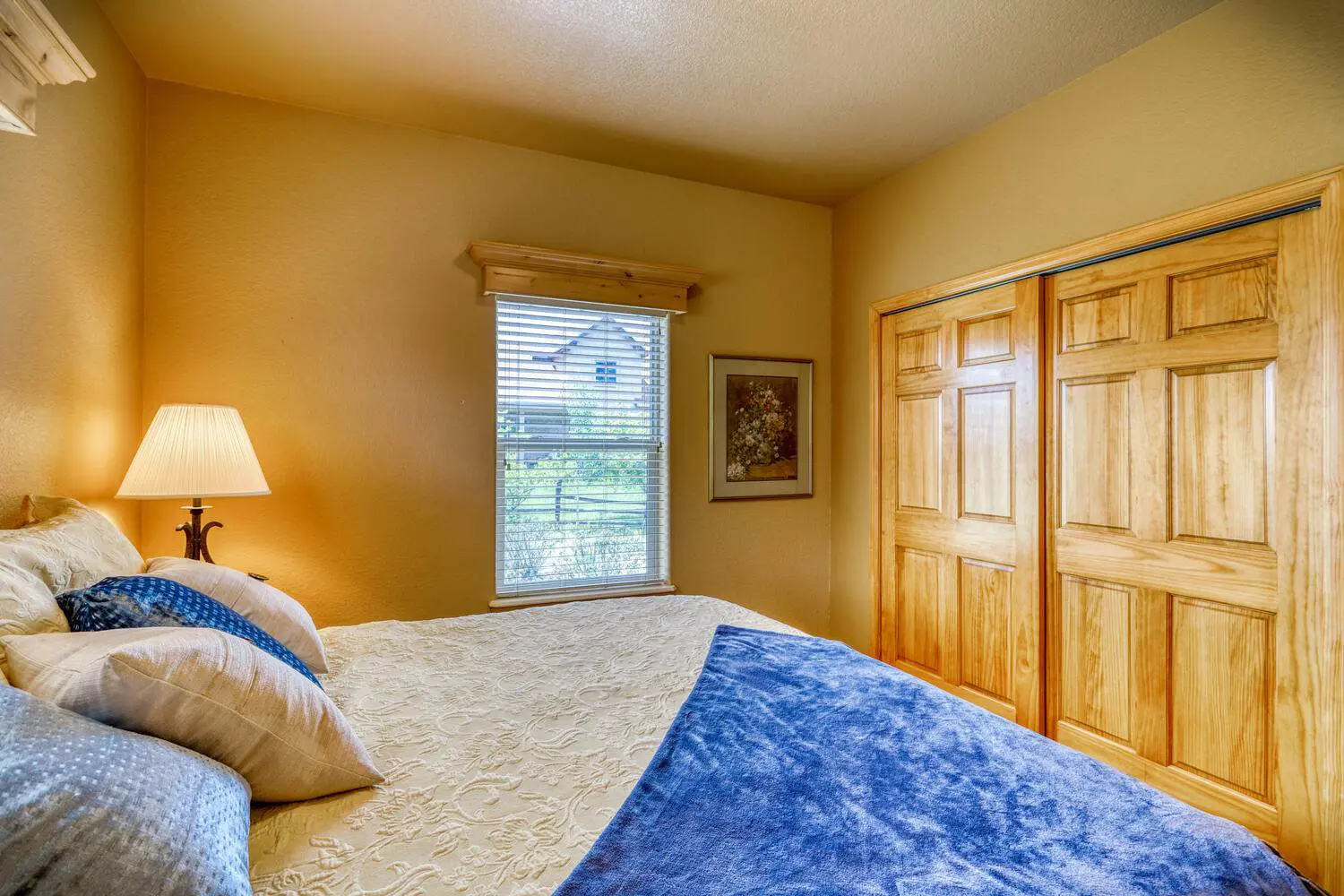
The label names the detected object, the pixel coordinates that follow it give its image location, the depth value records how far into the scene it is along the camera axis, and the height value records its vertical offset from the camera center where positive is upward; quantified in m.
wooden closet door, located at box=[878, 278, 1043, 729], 2.61 -0.23
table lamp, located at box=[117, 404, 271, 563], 1.90 -0.04
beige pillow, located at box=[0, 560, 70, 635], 0.95 -0.25
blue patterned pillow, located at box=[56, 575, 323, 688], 1.06 -0.29
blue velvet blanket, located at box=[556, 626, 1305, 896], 0.85 -0.60
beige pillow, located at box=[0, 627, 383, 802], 0.82 -0.36
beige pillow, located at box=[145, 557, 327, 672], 1.45 -0.37
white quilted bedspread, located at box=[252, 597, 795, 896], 0.86 -0.59
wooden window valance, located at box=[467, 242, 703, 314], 2.80 +0.84
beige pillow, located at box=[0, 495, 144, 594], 1.16 -0.20
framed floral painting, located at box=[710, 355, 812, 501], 3.36 +0.12
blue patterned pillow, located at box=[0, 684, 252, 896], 0.60 -0.39
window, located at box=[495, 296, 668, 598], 2.92 +0.00
